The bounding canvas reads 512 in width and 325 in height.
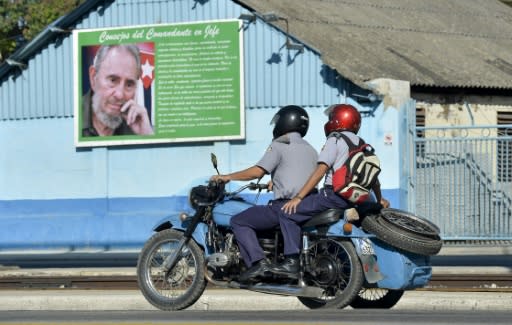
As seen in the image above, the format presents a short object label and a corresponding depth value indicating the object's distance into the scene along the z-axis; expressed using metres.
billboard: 26.80
